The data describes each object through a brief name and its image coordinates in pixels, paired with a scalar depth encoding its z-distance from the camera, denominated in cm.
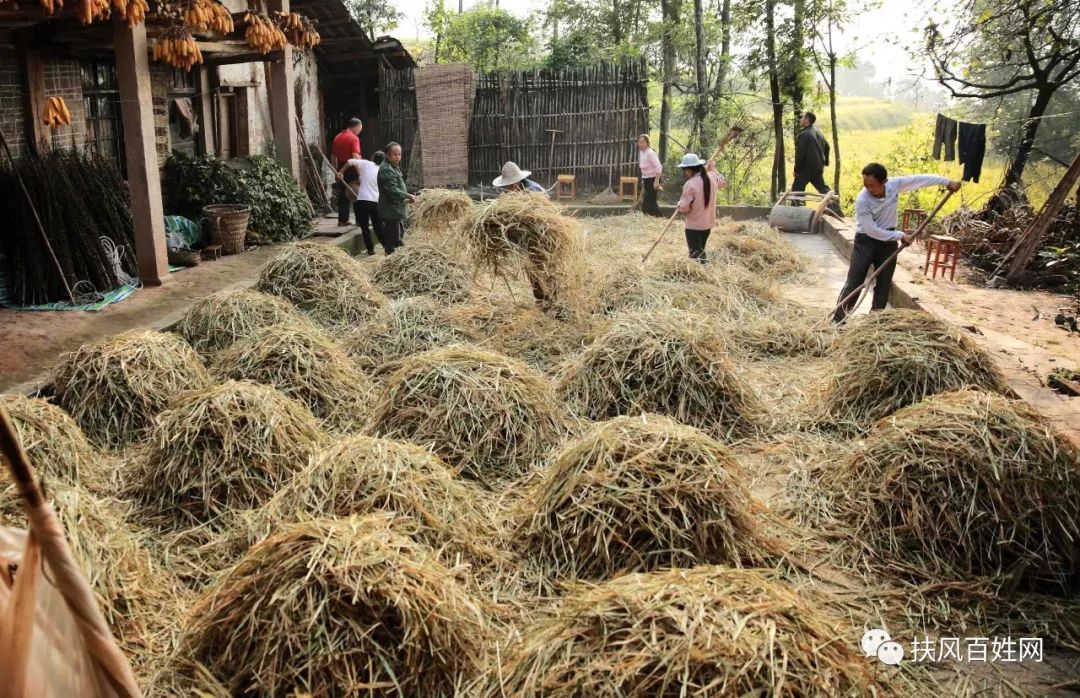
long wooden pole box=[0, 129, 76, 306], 696
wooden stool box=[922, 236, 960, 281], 862
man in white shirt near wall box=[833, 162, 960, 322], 670
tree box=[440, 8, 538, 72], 1866
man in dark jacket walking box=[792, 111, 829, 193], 1262
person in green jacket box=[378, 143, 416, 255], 966
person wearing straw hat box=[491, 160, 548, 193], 866
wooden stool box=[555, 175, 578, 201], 1565
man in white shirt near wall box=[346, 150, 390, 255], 1012
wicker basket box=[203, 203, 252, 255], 964
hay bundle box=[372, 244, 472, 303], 791
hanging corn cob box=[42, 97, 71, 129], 692
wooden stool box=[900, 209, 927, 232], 1090
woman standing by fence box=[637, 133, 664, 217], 1340
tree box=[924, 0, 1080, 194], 910
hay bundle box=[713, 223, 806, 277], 948
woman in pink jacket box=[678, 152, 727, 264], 850
